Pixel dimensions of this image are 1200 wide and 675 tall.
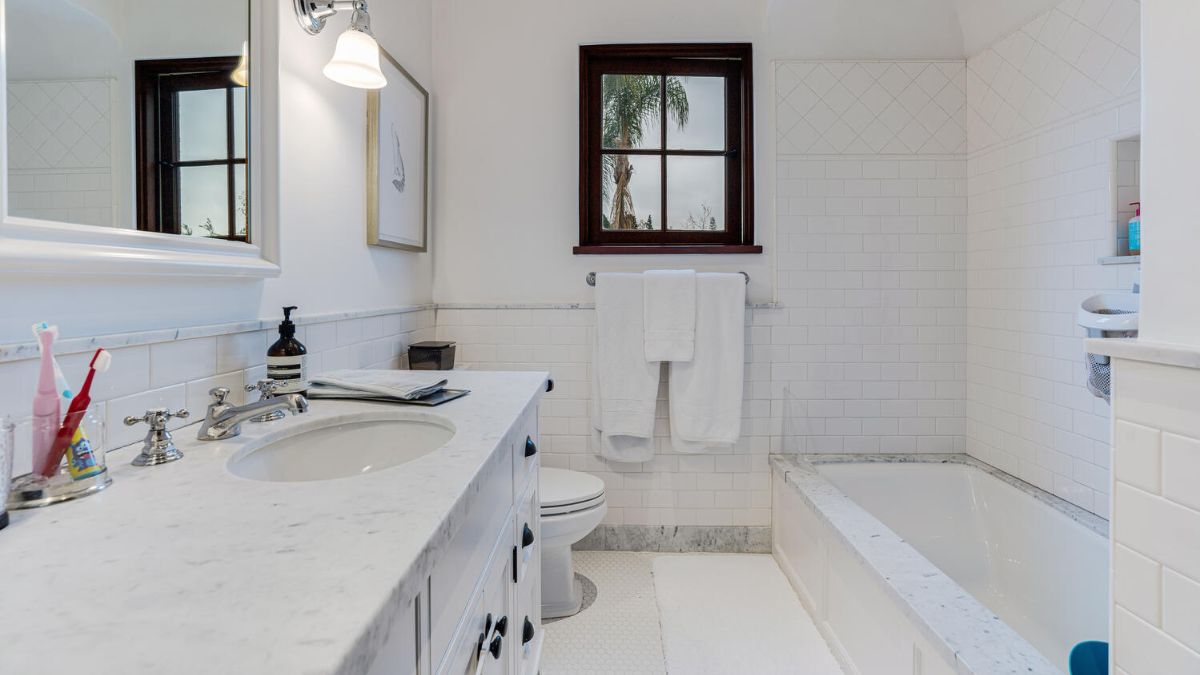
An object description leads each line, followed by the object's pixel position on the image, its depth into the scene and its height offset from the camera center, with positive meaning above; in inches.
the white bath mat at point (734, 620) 68.7 -39.1
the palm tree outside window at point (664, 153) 97.9 +28.7
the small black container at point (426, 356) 83.2 -4.6
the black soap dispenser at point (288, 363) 46.5 -3.1
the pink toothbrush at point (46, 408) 26.2 -3.8
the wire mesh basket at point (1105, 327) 58.9 -0.4
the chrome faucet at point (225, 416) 36.2 -5.7
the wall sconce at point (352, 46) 53.3 +25.5
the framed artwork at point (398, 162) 74.0 +22.3
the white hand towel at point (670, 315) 91.0 +1.3
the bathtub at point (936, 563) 50.0 -27.7
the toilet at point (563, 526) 74.3 -25.9
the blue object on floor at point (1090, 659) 45.3 -26.0
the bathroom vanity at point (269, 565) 15.1 -8.0
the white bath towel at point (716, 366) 91.8 -6.7
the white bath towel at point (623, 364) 92.9 -6.4
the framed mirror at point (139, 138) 29.8 +11.6
